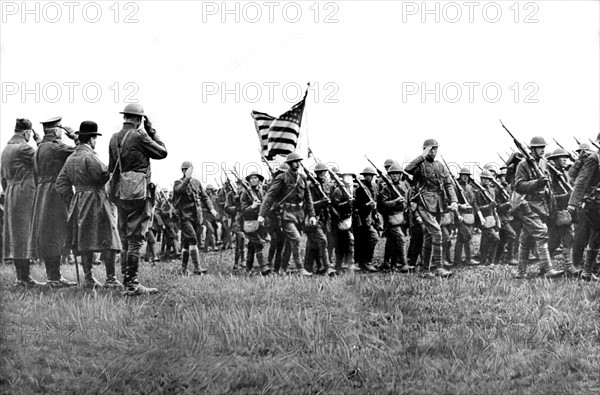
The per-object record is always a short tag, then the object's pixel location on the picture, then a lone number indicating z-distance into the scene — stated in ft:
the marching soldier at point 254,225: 32.32
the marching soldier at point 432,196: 30.01
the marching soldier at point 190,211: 31.53
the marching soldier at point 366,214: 34.22
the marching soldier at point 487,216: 33.81
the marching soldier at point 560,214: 28.94
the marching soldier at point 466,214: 34.24
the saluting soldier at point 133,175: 23.73
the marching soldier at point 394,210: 33.19
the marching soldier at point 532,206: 28.94
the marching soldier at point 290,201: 32.01
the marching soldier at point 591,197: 26.50
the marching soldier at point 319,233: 32.65
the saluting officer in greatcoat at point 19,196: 26.07
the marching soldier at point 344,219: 34.04
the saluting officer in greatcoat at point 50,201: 25.99
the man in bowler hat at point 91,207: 25.20
